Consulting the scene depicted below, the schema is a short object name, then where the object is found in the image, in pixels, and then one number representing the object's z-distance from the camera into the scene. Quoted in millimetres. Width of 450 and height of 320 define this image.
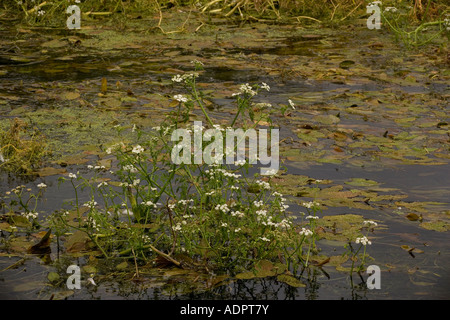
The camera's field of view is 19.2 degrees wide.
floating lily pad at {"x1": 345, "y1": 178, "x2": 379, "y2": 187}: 6129
